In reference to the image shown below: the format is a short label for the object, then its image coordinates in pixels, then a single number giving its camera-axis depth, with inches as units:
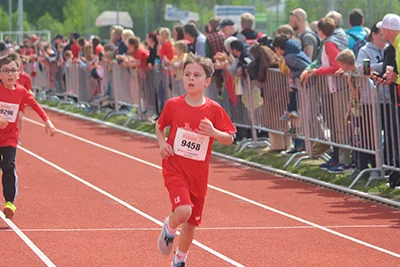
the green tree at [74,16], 2527.1
